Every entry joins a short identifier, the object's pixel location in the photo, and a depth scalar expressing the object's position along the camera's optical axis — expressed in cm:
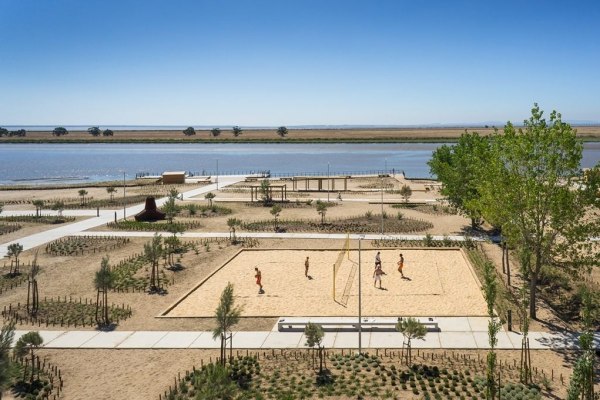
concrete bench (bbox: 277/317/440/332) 2261
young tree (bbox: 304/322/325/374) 1941
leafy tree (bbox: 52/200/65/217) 5448
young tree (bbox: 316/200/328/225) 4858
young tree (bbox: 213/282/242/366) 1955
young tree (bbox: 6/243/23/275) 3266
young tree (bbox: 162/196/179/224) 4982
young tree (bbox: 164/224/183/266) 3584
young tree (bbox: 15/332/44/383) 1867
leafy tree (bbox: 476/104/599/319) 2327
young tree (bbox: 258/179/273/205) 6307
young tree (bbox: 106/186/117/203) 6561
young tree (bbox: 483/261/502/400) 1593
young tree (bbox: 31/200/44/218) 5377
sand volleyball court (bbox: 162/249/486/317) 2558
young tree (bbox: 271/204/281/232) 4797
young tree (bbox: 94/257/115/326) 2438
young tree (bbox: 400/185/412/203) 6100
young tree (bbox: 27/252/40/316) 2555
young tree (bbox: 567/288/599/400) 1378
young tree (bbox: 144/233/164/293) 2986
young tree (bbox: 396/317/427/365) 1967
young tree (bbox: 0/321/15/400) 1384
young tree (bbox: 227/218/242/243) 4172
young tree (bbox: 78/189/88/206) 6412
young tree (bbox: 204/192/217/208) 6000
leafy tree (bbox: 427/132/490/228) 4303
